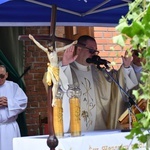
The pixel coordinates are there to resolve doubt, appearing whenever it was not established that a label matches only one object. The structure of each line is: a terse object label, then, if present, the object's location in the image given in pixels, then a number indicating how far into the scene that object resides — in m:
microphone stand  3.52
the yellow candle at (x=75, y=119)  3.46
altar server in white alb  5.68
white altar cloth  3.28
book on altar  3.48
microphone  3.61
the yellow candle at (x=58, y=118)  3.31
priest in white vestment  4.38
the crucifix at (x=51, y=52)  3.08
